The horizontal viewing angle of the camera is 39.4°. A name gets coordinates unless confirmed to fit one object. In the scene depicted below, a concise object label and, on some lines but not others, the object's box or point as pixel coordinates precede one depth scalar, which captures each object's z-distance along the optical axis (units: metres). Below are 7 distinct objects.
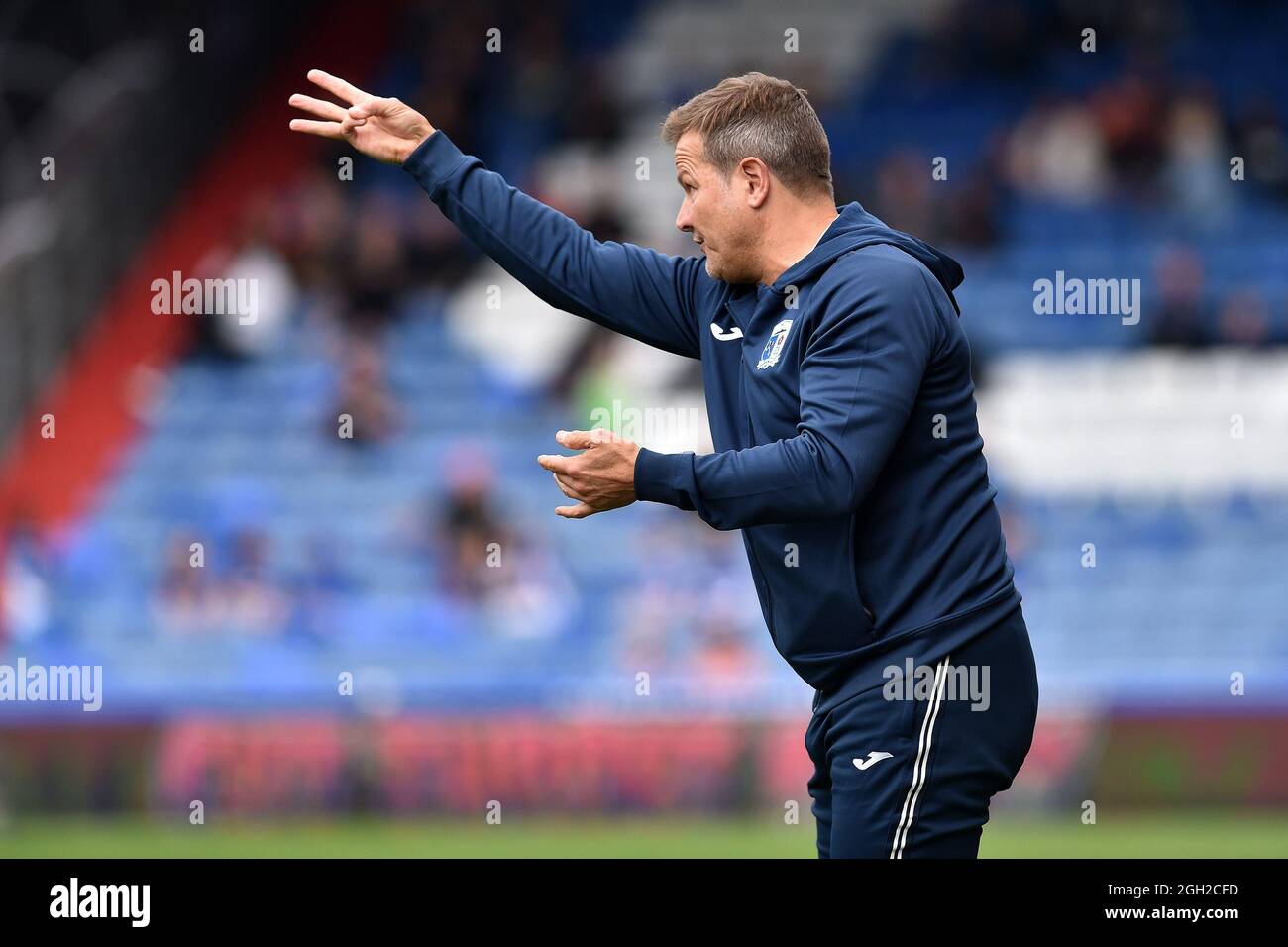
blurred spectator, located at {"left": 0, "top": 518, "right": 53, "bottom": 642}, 11.59
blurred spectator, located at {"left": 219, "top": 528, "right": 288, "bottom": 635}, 11.67
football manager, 3.41
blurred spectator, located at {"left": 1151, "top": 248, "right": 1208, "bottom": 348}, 12.57
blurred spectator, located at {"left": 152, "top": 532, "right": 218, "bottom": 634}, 11.68
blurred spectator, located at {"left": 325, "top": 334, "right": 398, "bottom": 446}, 12.80
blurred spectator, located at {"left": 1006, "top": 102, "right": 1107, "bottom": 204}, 13.48
